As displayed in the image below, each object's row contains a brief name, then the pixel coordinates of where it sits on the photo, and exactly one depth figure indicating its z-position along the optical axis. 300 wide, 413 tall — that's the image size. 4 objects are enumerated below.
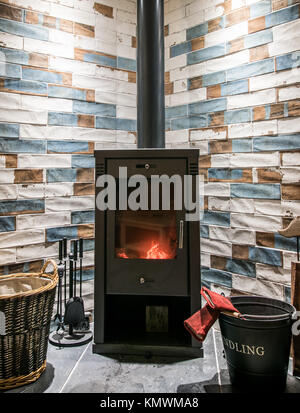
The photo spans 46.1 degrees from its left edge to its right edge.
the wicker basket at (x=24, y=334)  1.54
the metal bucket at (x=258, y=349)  1.52
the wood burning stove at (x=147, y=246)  1.83
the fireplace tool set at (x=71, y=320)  2.01
